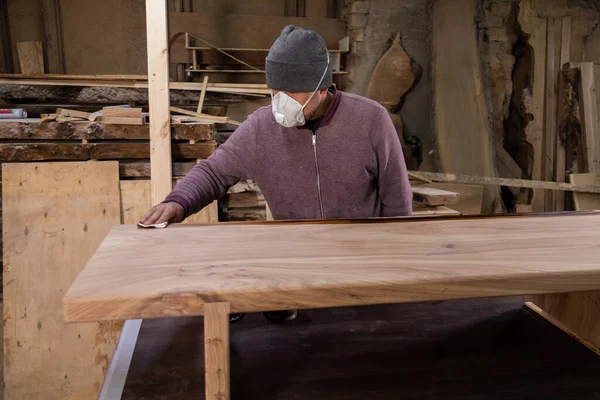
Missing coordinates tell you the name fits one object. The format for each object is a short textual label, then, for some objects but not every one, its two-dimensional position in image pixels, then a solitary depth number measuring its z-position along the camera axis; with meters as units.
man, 2.10
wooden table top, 0.98
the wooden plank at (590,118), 4.65
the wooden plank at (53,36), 4.93
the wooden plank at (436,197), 3.71
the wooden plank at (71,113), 3.32
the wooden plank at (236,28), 5.05
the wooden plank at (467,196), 4.61
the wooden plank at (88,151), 3.16
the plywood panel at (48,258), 3.21
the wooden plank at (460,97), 4.82
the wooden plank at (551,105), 4.94
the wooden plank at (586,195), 4.63
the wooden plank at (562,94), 4.92
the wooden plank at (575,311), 1.58
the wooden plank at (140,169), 3.28
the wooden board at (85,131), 3.15
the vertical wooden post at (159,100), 2.71
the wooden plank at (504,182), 4.59
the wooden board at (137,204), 3.36
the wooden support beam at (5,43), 4.88
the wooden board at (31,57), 4.86
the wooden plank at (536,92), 4.89
